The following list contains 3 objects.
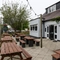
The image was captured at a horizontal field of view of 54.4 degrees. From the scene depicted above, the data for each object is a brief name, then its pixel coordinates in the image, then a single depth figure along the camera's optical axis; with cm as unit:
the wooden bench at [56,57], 248
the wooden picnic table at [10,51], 237
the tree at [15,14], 964
